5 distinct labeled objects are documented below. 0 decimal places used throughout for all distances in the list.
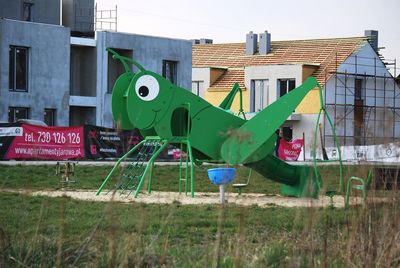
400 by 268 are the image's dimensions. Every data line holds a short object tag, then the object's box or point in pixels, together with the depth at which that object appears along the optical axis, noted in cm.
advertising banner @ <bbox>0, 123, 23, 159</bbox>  4103
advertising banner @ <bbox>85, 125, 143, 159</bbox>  4419
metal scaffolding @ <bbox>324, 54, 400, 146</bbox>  7025
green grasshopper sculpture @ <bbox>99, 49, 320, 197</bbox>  2181
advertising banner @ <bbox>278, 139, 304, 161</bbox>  5395
